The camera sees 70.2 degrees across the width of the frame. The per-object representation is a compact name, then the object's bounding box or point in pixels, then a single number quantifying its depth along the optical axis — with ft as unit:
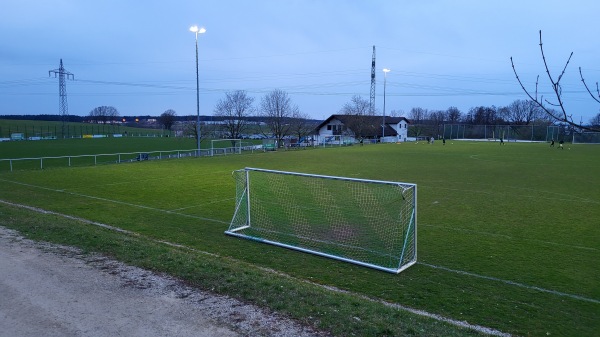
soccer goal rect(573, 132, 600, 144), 216.33
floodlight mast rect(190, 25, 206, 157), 112.68
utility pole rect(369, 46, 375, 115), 247.95
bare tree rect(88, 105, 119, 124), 514.68
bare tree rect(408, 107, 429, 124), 420.36
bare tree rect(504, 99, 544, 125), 309.24
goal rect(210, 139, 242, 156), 137.88
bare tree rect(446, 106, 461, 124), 402.33
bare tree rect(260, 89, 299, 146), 215.10
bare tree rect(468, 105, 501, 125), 325.21
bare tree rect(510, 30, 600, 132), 8.45
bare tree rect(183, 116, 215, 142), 211.37
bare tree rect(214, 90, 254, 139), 209.36
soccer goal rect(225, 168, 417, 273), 30.78
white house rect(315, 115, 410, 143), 242.17
